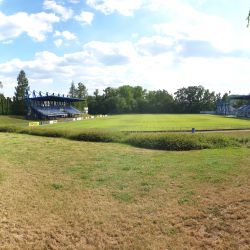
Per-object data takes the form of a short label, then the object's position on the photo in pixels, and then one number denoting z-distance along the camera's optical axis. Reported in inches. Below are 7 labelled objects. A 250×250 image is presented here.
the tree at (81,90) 5042.8
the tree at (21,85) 3065.9
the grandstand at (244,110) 3158.0
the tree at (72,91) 5078.7
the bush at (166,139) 727.7
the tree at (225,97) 5646.7
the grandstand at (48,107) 2635.3
